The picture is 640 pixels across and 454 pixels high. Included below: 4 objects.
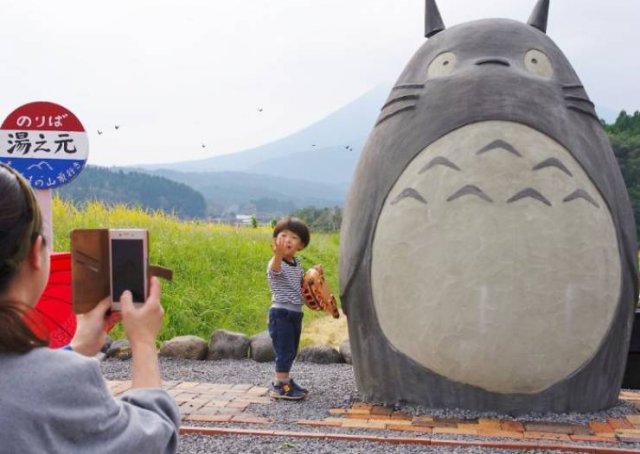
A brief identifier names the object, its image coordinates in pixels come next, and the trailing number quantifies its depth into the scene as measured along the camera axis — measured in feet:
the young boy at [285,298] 17.13
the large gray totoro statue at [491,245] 14.58
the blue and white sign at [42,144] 19.04
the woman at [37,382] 4.14
